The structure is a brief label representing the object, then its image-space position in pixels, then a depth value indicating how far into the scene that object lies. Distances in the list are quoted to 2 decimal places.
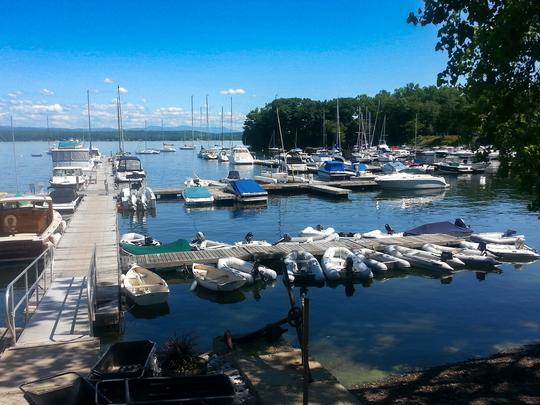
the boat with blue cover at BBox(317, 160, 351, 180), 55.31
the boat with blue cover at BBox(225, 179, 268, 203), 40.31
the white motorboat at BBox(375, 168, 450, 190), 48.56
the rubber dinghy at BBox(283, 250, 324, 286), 18.58
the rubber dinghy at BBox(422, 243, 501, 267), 20.38
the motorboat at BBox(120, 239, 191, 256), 20.95
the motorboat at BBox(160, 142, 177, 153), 154.12
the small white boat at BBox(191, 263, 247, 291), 17.23
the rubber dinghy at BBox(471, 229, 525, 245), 23.08
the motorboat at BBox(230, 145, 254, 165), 85.44
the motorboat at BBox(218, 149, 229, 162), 94.39
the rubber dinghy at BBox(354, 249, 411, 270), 20.17
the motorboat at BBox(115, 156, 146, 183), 50.34
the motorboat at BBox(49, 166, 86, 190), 37.69
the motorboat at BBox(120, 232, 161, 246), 22.91
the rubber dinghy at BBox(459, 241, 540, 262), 21.64
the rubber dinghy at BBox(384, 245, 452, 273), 19.73
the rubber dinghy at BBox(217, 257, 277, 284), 18.31
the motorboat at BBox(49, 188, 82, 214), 33.29
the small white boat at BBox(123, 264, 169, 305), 15.57
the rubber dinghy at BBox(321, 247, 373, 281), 18.84
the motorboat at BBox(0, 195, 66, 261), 20.77
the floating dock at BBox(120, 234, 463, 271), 19.69
